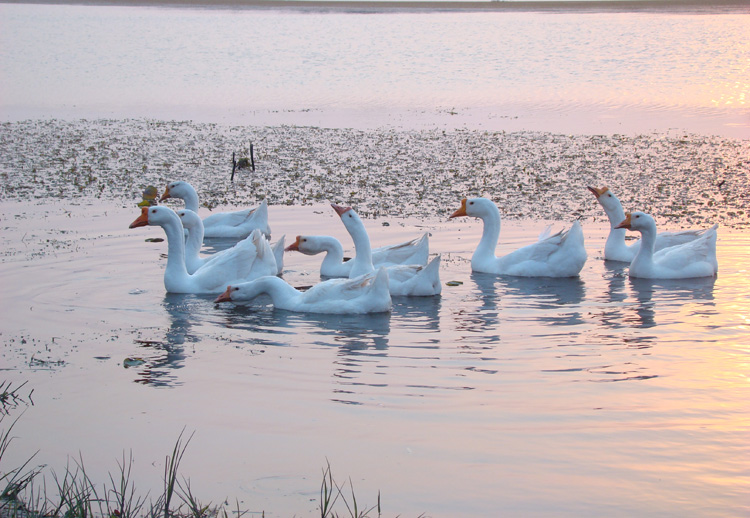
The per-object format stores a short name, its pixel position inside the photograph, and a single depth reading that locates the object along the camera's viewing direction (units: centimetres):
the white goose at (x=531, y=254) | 1120
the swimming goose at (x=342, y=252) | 1122
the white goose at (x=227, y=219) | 1327
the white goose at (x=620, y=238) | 1217
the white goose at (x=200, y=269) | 1052
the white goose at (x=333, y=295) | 959
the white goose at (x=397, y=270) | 1038
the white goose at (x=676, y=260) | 1124
